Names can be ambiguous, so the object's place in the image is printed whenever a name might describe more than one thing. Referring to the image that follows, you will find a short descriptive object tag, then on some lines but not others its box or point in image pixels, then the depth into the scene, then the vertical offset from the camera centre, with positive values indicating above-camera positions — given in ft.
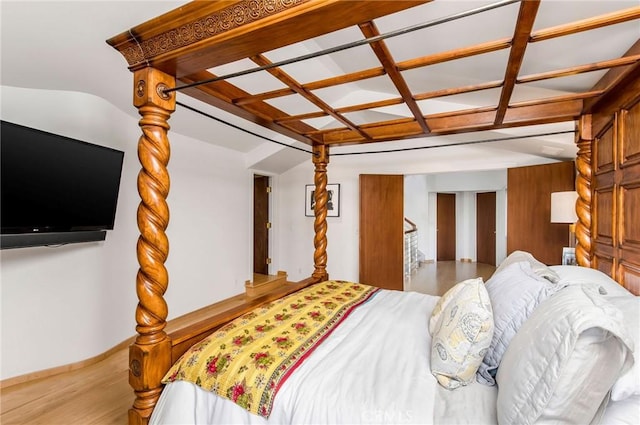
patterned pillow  3.87 -1.69
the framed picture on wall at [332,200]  16.92 +0.77
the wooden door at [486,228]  24.56 -1.17
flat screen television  6.42 +0.64
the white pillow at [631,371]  2.74 -1.44
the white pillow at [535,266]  4.71 -0.96
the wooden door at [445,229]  26.94 -1.39
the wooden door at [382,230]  15.85 -0.86
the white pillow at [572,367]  2.70 -1.43
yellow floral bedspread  3.81 -2.01
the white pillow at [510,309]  4.03 -1.35
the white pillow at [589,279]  4.23 -1.03
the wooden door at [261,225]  18.40 -0.69
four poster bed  2.94 -1.29
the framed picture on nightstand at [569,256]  9.71 -1.39
